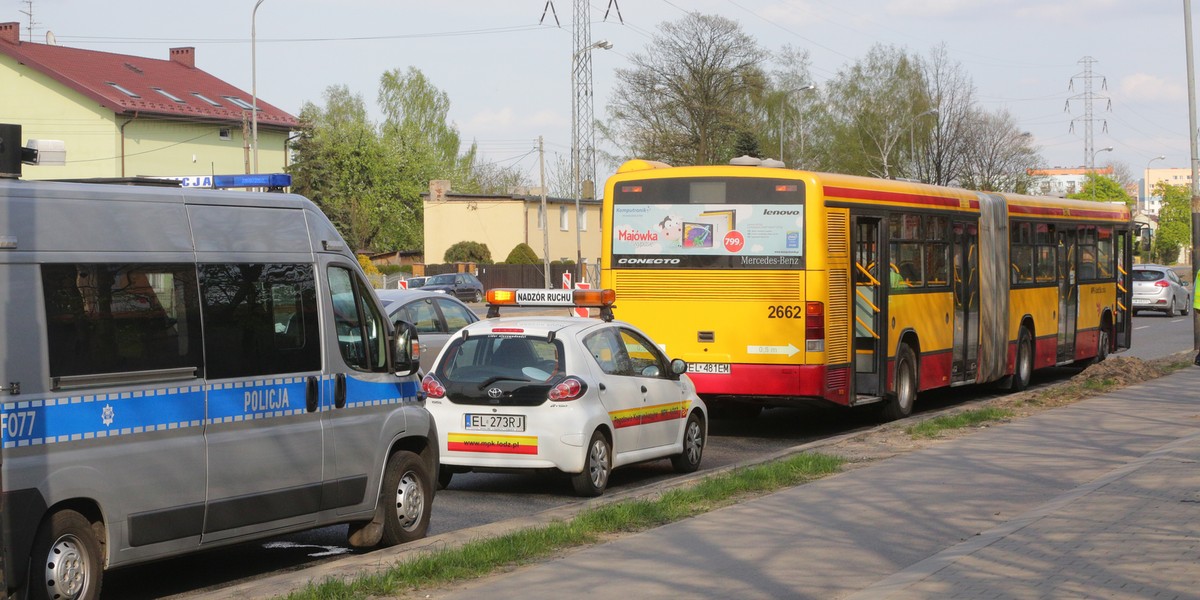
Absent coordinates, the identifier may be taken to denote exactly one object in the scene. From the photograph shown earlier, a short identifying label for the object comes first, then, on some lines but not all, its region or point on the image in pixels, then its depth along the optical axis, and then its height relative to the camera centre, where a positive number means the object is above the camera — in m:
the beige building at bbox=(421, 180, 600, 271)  80.44 +3.61
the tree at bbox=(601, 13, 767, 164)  70.06 +9.23
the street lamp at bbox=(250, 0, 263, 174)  44.31 +7.23
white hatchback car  11.45 -0.99
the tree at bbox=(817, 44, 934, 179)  78.00 +9.50
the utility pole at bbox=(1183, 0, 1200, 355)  25.62 +2.87
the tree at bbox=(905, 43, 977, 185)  73.94 +7.53
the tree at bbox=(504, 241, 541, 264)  73.81 +1.54
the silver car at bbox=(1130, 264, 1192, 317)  48.53 -0.46
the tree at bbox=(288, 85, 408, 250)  85.12 +6.76
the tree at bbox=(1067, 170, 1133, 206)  140.00 +8.74
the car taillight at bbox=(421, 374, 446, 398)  11.89 -0.89
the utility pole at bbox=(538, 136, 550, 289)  57.70 +3.08
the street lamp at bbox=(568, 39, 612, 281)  55.03 +5.89
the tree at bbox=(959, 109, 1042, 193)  80.19 +7.17
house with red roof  60.72 +7.90
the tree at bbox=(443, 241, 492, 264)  75.62 +1.73
